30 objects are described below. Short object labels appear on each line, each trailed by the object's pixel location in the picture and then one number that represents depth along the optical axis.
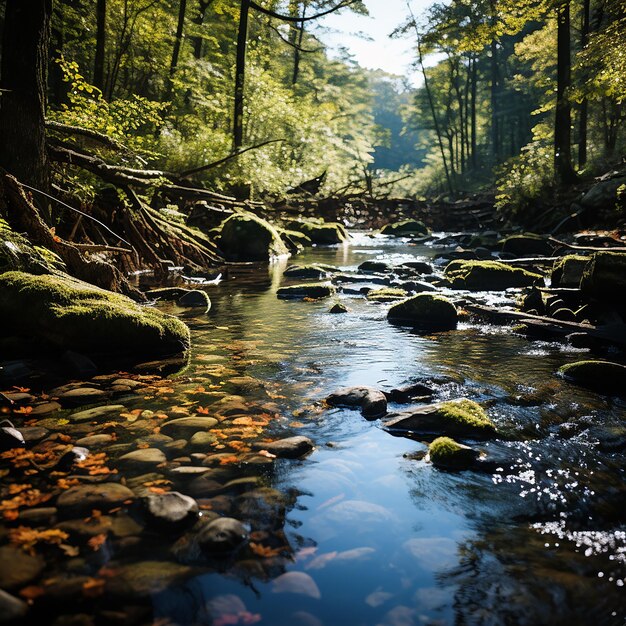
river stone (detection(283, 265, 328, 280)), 12.96
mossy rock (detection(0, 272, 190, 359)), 5.12
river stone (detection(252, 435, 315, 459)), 3.61
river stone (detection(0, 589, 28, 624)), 1.95
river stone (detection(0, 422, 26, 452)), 3.39
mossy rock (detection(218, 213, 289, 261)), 15.59
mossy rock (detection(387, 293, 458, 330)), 8.05
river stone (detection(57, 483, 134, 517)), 2.77
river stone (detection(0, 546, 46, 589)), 2.19
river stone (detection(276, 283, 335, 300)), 10.34
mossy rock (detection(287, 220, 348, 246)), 22.42
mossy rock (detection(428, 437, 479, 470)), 3.51
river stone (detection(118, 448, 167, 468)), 3.32
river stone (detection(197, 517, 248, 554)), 2.54
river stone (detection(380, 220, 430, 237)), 25.62
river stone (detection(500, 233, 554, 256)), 15.39
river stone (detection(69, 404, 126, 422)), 3.98
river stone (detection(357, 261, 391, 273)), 13.68
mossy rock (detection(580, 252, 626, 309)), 6.66
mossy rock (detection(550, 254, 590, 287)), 8.34
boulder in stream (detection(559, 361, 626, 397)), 5.02
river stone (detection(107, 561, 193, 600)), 2.23
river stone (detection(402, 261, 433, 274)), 13.32
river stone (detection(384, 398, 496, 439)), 3.95
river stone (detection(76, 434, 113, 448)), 3.54
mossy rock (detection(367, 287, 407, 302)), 9.99
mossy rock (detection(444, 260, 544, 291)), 10.96
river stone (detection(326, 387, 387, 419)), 4.38
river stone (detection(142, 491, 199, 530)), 2.68
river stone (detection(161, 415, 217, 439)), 3.81
